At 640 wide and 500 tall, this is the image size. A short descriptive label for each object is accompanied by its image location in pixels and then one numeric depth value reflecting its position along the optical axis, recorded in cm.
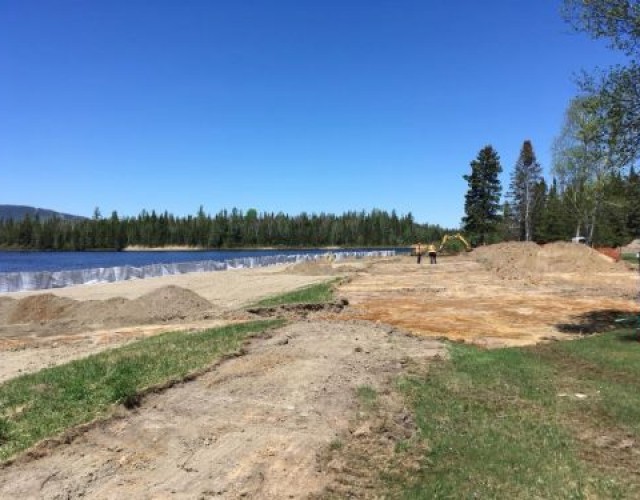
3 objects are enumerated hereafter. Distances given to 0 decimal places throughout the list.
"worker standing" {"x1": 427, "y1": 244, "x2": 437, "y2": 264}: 5628
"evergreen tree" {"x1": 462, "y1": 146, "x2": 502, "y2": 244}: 8900
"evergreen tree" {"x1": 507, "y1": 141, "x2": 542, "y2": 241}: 9606
